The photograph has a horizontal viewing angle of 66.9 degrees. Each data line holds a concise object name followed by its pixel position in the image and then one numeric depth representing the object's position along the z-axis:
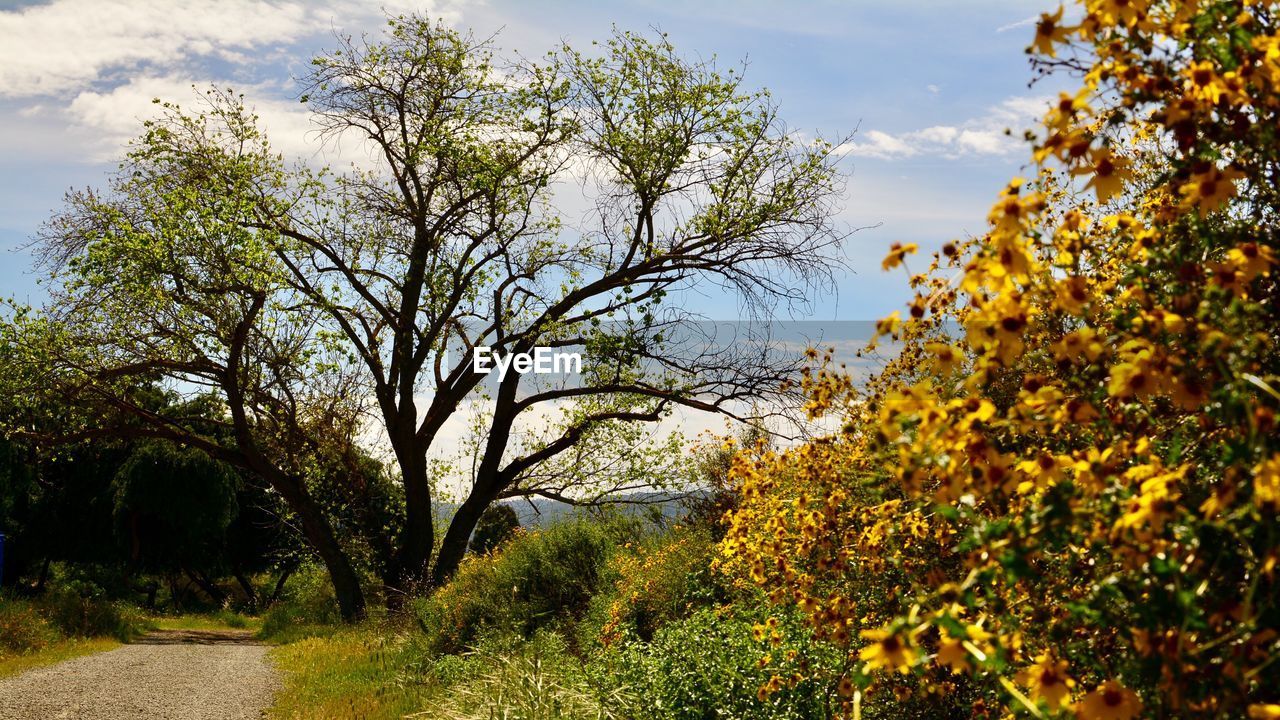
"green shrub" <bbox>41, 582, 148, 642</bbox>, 14.84
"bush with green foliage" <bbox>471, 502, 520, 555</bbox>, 23.27
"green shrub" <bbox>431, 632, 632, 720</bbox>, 6.16
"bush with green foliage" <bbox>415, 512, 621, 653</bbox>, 10.28
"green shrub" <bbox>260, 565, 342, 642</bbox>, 17.39
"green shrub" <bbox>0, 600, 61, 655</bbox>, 12.27
